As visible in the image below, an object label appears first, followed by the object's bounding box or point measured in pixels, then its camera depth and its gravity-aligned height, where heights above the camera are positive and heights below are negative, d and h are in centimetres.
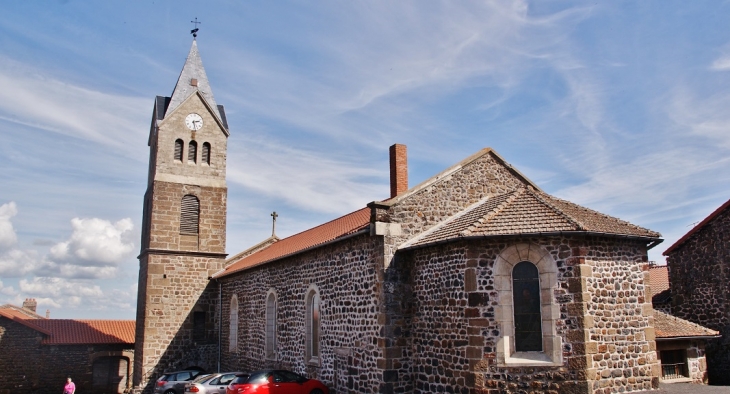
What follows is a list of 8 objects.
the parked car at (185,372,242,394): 1989 -310
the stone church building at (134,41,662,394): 1377 -6
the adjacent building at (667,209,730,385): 2036 +24
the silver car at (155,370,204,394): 2345 -353
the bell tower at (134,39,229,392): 2755 +307
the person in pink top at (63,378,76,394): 2605 -415
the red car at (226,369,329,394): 1761 -278
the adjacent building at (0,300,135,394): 2883 -313
